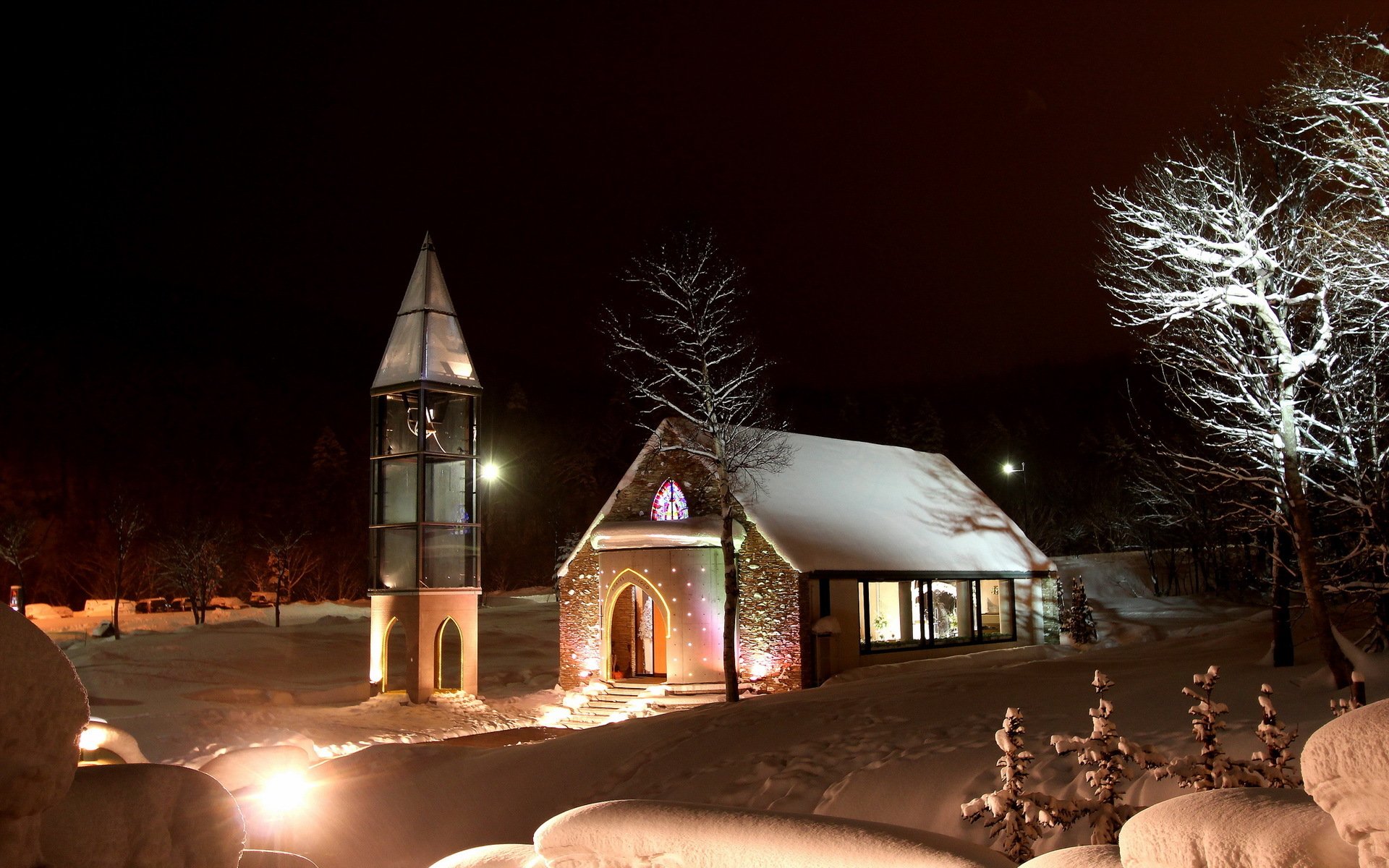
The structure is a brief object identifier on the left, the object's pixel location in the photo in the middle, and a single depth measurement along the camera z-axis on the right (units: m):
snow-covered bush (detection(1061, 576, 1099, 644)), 25.34
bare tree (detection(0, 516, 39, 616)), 34.48
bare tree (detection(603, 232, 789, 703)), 18.42
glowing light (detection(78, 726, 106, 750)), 9.15
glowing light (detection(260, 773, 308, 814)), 8.46
